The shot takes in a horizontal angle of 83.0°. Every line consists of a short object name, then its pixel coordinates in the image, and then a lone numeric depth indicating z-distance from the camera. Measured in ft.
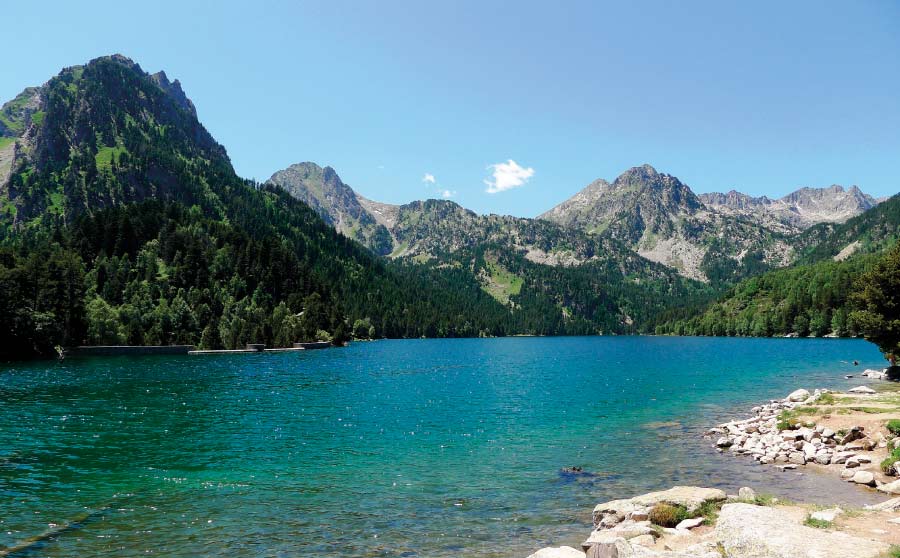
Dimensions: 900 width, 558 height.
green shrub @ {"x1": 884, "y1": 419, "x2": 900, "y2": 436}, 113.25
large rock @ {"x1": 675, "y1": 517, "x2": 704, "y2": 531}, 68.13
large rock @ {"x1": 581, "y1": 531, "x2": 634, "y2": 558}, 54.19
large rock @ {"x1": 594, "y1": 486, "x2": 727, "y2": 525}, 75.10
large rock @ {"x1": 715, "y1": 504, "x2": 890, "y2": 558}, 50.48
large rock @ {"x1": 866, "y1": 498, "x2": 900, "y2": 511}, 71.67
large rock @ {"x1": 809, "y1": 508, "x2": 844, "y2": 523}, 63.21
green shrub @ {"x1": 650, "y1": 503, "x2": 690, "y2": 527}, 70.18
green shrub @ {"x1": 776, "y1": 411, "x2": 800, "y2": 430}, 135.44
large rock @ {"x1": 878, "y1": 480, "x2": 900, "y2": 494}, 86.02
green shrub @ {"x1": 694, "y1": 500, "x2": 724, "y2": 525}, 69.27
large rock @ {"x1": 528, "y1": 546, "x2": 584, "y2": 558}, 56.65
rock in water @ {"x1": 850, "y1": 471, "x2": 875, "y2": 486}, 93.35
